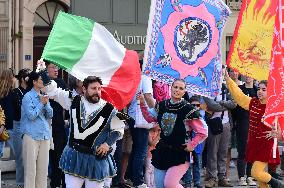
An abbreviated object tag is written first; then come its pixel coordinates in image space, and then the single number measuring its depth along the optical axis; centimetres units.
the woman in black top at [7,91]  1127
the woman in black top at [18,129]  1130
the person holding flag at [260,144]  1065
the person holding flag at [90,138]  846
